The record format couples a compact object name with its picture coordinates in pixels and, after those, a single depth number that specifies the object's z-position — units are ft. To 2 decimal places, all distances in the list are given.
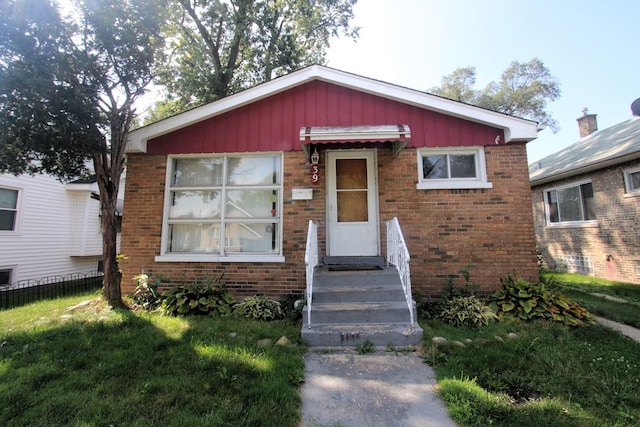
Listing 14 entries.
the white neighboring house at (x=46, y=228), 29.53
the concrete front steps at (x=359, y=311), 13.23
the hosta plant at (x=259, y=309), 16.51
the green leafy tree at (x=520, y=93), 69.72
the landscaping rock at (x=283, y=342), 12.95
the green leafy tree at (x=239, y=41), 42.75
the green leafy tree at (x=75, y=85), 15.44
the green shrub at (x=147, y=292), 18.76
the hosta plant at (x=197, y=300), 17.13
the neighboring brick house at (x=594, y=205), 29.22
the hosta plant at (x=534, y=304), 15.75
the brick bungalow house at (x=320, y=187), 19.01
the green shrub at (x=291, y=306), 16.66
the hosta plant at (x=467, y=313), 15.38
